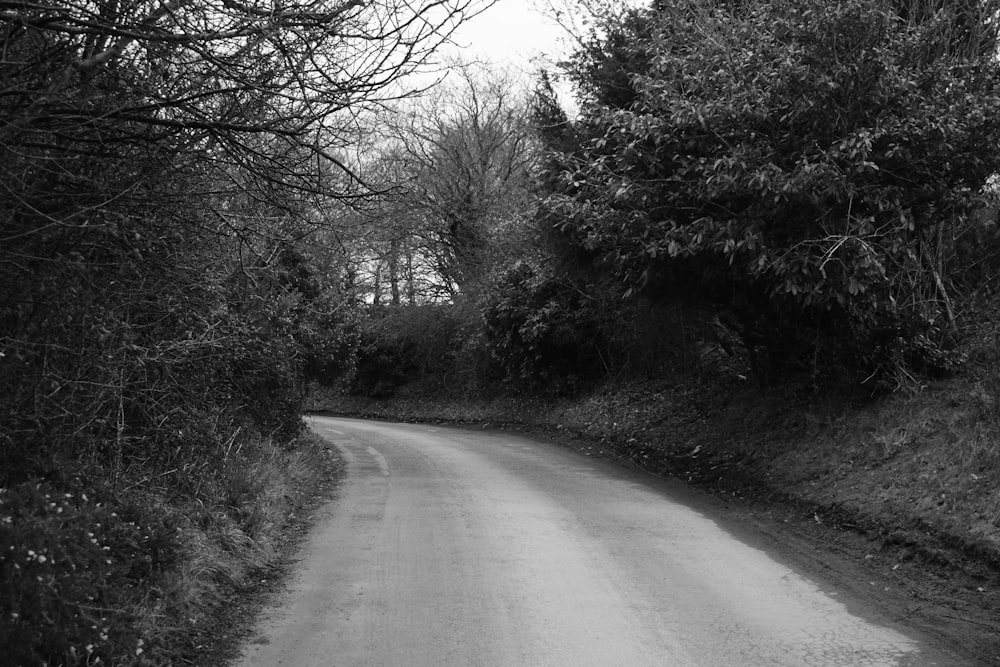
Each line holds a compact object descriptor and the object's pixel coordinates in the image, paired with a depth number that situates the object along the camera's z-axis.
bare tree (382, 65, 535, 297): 29.41
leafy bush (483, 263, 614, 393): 25.50
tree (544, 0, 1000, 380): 11.03
